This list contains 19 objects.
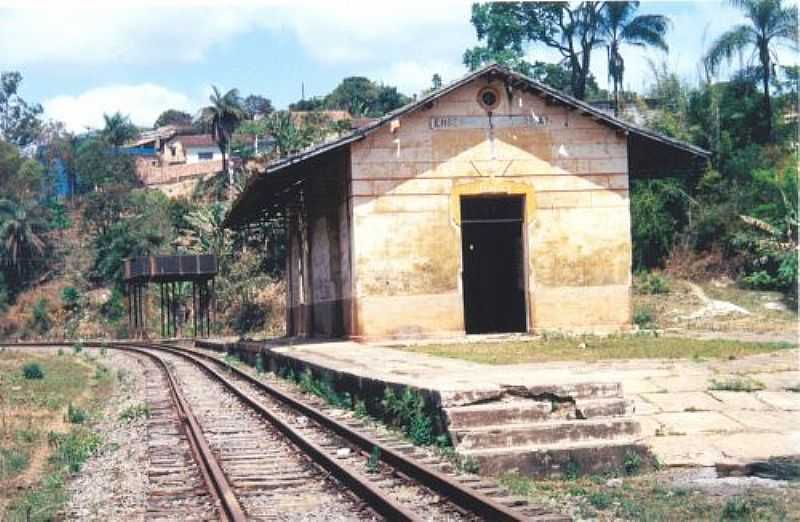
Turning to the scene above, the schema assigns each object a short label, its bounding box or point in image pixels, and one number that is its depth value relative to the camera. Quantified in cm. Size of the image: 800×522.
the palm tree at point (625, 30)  4803
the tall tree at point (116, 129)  9281
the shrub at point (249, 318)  4994
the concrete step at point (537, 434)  905
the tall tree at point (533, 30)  5175
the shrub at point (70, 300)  6222
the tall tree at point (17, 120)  9400
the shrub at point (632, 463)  884
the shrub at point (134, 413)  1481
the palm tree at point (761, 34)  3828
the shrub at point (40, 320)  6202
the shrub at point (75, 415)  1517
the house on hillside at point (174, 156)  9431
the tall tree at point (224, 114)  8081
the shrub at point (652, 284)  3000
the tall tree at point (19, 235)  6881
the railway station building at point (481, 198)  2231
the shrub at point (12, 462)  1047
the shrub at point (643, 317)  2527
